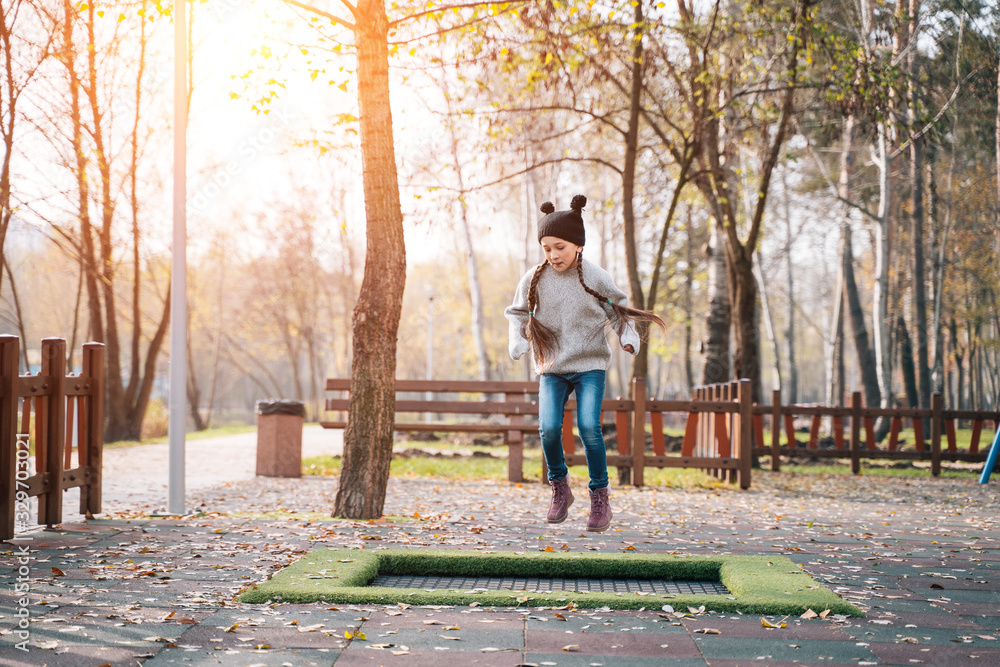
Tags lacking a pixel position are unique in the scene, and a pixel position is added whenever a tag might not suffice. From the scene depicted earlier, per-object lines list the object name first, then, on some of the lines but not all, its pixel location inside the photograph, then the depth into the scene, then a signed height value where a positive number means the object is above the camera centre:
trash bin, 11.21 -0.83
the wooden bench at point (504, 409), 10.18 -0.36
